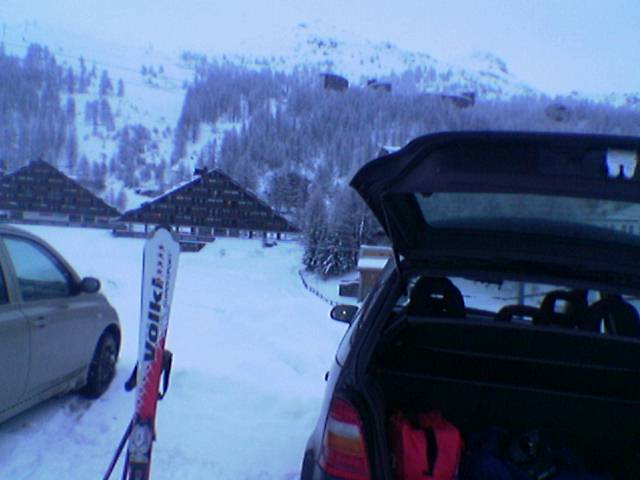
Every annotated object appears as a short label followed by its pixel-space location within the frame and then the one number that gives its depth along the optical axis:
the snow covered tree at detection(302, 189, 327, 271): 36.97
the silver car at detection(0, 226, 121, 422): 3.29
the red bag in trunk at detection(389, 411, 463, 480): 1.92
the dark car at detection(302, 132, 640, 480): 1.59
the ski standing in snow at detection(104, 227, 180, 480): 2.71
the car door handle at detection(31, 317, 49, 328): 3.51
